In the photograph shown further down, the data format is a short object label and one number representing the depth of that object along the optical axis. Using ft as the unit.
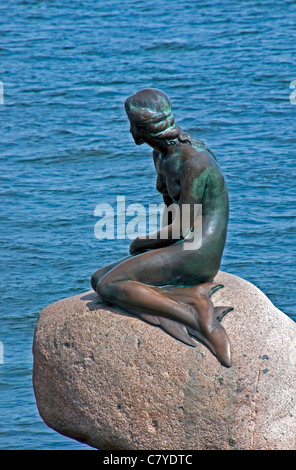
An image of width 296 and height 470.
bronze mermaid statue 50.14
